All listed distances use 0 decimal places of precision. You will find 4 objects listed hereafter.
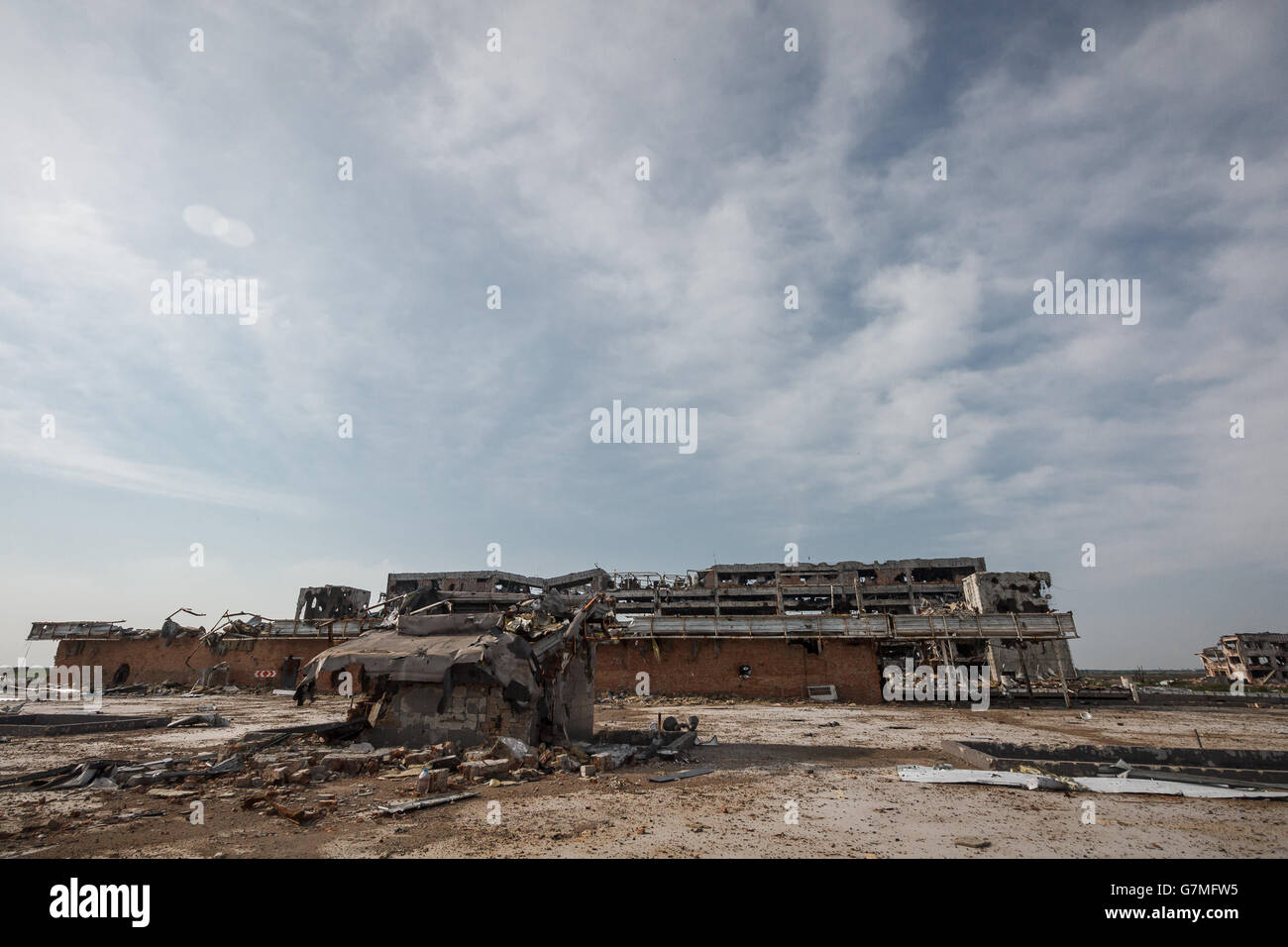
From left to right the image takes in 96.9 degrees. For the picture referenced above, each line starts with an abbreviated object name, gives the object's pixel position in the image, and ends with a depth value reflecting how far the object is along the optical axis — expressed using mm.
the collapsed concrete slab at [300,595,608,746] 10859
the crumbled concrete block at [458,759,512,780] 8781
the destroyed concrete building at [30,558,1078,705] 26375
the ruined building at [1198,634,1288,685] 48031
